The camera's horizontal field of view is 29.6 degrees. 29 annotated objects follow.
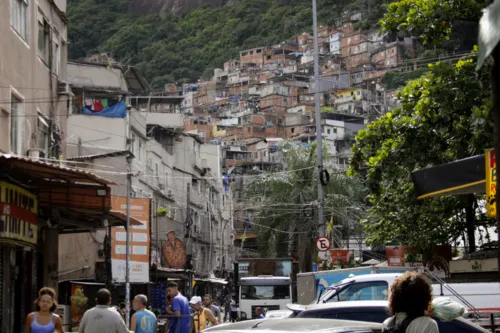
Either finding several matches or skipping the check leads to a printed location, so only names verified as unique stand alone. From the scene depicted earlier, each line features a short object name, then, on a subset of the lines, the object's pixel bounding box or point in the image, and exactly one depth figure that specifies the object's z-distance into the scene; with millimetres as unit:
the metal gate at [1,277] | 19125
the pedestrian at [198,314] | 19281
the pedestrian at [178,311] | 17078
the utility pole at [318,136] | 36906
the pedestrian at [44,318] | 12250
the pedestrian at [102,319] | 11711
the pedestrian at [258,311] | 37797
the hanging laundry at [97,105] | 51956
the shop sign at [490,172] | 8680
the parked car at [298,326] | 6730
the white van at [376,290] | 14906
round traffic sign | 33625
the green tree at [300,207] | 50969
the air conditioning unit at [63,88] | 26062
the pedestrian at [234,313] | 44969
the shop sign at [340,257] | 34594
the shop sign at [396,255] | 26550
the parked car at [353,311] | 11328
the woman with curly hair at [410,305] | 6977
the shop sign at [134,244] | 37656
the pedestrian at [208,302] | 23203
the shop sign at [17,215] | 17453
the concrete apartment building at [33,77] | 20688
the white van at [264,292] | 44250
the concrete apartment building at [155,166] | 45812
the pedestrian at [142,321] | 14506
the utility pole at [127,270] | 32306
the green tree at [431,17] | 14922
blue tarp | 50125
